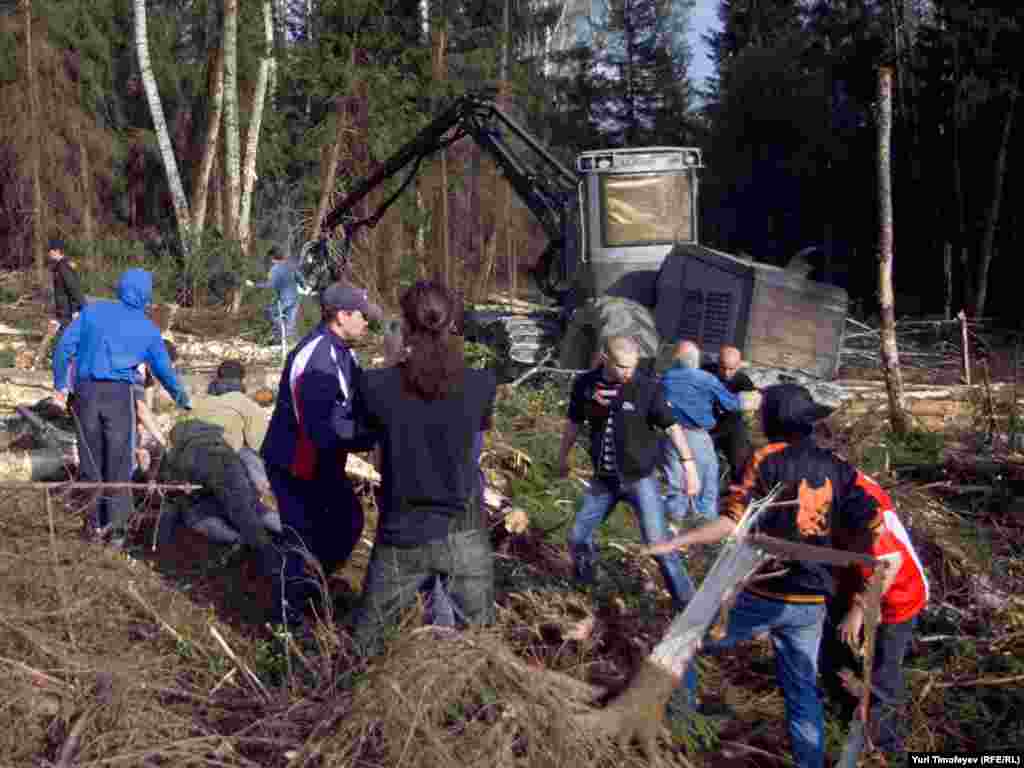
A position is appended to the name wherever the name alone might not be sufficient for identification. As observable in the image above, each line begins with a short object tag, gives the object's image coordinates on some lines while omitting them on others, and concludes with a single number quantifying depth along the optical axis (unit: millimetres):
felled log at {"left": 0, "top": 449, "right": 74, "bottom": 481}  7246
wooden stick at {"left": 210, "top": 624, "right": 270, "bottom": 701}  3938
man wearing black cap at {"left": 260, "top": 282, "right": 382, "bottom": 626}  4309
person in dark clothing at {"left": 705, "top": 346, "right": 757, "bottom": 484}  7500
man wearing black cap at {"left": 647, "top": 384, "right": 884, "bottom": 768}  3656
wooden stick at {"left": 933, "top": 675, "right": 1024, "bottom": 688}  4504
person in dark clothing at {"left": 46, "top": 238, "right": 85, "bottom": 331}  12078
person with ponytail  3615
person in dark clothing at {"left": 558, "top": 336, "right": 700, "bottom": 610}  4934
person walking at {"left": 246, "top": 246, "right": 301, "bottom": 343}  14344
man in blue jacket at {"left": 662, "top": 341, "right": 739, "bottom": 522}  6973
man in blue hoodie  5977
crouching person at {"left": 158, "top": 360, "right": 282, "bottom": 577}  6129
